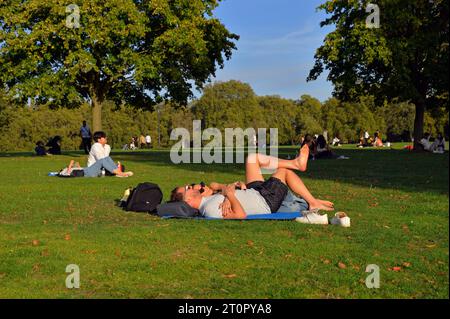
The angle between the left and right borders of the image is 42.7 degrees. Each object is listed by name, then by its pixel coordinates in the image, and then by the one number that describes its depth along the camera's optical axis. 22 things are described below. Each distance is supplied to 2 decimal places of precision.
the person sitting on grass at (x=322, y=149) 30.75
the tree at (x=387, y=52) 36.41
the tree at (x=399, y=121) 100.94
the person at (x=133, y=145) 77.00
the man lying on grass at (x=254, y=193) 9.88
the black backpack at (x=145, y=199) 11.14
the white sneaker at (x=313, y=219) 9.21
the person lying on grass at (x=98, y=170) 18.97
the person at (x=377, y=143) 57.81
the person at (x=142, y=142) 84.31
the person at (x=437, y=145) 31.66
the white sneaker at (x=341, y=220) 8.98
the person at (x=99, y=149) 18.72
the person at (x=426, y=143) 36.31
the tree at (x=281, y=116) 107.44
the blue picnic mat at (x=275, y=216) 9.70
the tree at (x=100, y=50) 32.69
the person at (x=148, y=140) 84.57
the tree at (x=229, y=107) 105.69
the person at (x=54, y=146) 39.12
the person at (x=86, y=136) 39.64
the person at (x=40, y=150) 37.81
